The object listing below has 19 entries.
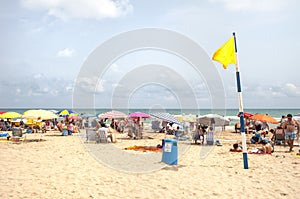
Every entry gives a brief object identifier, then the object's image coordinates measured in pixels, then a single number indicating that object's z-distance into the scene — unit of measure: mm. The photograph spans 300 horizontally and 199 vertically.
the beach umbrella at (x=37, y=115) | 15633
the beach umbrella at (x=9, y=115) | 20975
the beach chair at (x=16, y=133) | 14844
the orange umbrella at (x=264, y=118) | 16412
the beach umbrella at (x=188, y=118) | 25562
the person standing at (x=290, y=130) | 11414
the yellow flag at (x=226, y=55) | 8281
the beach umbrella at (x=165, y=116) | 11333
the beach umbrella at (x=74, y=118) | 26931
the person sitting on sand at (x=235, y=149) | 11533
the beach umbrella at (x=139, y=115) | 18734
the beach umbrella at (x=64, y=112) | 26092
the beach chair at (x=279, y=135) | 12884
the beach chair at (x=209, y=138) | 13609
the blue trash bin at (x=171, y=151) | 8547
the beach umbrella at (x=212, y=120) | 21719
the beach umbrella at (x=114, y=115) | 18378
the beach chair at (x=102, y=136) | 14281
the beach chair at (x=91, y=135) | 14570
